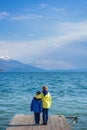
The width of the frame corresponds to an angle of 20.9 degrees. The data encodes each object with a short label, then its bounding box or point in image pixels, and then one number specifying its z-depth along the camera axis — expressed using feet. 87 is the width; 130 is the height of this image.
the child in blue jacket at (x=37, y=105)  38.83
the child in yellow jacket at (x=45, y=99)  38.76
